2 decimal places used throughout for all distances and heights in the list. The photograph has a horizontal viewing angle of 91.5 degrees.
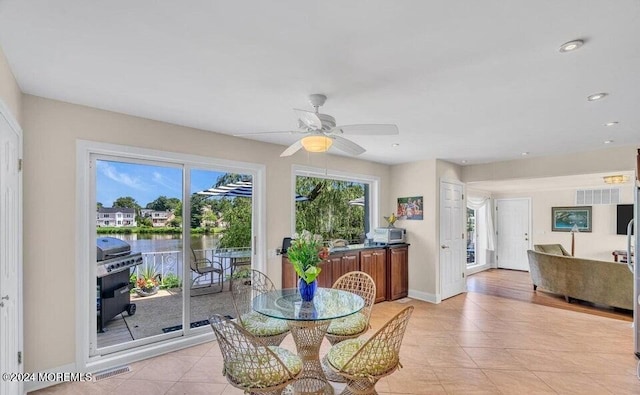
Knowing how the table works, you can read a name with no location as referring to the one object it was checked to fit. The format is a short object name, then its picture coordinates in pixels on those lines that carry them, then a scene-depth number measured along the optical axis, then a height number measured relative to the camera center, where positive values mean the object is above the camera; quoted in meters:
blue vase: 2.63 -0.74
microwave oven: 5.41 -0.59
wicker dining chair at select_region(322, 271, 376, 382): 2.67 -1.07
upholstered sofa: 4.70 -1.29
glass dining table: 2.30 -0.86
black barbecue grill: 3.05 -0.74
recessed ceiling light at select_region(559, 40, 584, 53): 1.77 +0.90
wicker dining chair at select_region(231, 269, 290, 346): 2.66 -1.07
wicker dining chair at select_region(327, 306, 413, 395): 2.02 -1.05
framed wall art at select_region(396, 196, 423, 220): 5.56 -0.12
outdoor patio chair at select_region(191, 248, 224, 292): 3.62 -0.78
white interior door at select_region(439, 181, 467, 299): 5.48 -0.73
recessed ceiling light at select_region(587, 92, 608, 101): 2.52 +0.86
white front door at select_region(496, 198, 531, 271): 8.26 -0.85
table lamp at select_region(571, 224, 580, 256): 7.42 -0.87
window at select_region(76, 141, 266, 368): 2.89 -0.41
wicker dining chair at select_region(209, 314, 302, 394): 1.87 -0.98
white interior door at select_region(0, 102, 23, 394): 1.98 -0.34
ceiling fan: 2.29 +0.55
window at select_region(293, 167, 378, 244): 4.83 -0.02
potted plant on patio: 3.36 -0.85
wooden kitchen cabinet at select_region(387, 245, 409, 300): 5.36 -1.24
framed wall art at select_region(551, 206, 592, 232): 7.32 -0.43
